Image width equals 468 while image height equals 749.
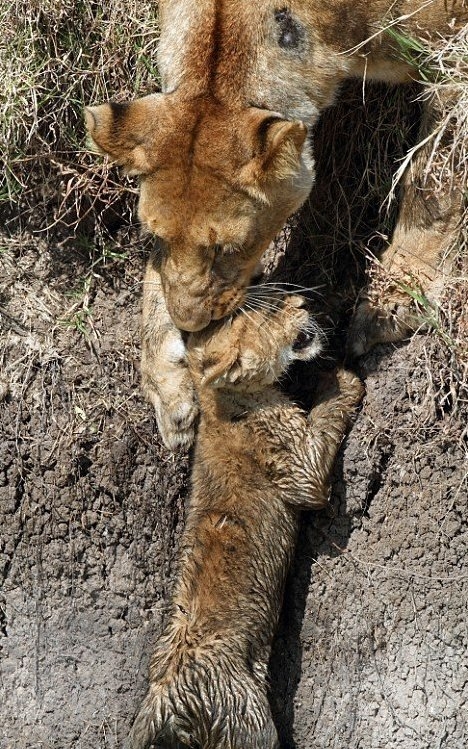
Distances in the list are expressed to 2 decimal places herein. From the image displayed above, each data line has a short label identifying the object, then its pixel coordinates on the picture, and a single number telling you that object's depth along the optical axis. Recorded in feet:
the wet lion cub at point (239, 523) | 34.14
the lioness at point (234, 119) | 30.37
